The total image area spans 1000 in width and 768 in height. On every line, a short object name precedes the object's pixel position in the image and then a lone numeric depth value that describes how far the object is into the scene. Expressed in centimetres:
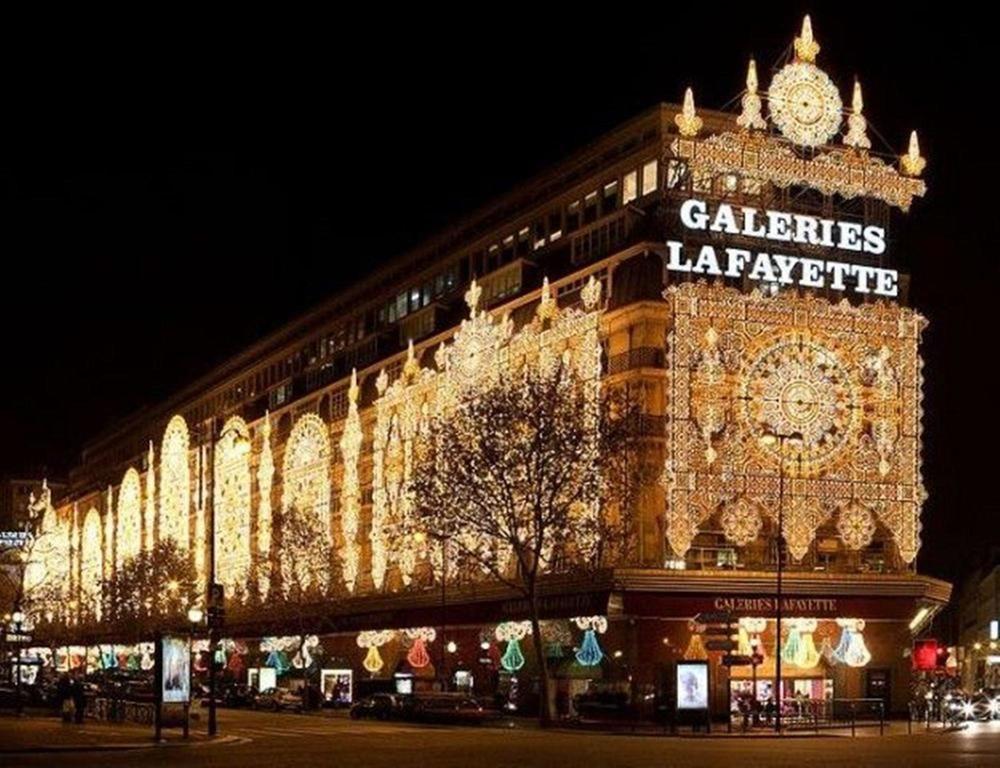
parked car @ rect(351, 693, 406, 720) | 8250
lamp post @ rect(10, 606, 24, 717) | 8474
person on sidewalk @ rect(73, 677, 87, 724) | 7381
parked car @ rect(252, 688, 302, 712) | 10069
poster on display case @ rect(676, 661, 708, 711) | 7106
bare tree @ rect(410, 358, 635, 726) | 8131
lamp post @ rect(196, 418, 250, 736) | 6412
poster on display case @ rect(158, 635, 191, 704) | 6488
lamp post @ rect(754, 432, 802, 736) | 7356
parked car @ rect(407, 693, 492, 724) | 7781
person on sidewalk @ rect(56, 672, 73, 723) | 7394
